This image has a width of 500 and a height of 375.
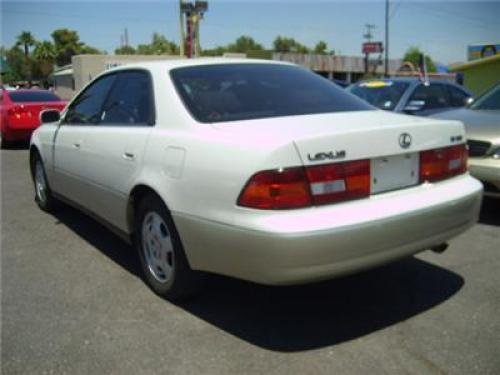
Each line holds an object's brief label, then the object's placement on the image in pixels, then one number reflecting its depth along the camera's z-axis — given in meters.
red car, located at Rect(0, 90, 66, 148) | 12.41
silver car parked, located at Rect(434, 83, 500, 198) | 5.01
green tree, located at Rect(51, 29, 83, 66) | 90.94
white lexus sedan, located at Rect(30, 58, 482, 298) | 2.70
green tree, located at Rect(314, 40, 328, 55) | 124.12
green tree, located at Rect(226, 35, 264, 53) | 121.62
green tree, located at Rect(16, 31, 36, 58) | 95.31
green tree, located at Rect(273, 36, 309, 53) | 123.66
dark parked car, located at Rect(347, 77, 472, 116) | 7.92
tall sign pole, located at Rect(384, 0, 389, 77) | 52.47
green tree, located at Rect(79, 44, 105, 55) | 94.81
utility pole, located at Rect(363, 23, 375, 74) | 77.88
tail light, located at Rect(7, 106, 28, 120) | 12.36
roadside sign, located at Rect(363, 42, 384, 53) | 70.94
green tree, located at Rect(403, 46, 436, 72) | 102.01
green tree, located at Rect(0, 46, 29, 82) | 86.14
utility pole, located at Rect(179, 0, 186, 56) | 33.97
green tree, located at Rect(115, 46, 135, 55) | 97.56
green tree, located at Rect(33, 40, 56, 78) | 87.63
